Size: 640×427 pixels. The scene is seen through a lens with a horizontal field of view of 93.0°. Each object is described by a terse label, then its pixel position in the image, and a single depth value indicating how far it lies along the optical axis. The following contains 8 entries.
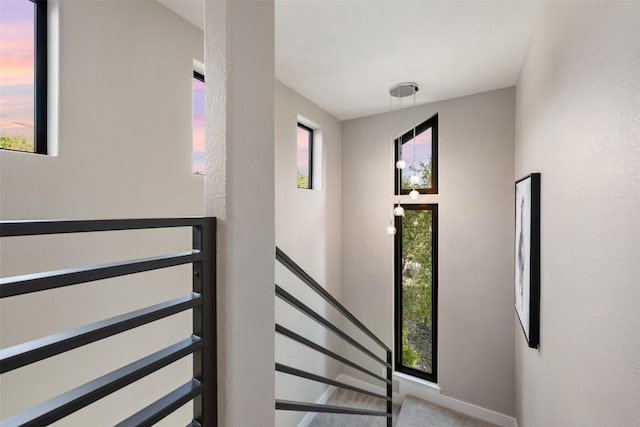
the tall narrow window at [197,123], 2.00
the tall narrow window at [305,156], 3.41
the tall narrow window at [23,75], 1.19
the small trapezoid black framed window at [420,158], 3.46
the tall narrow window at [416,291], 3.47
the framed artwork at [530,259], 1.70
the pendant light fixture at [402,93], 2.86
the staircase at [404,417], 3.06
